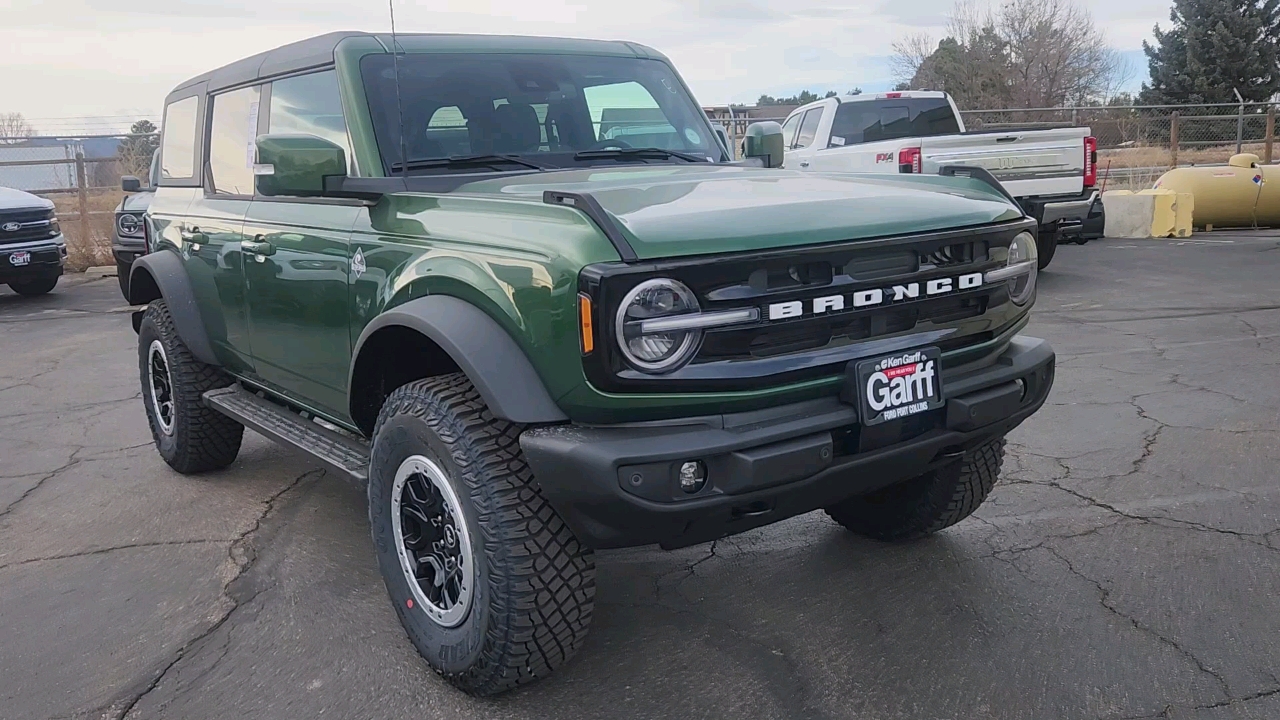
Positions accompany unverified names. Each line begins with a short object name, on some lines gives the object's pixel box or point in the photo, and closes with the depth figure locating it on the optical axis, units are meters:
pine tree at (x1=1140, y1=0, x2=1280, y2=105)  38.59
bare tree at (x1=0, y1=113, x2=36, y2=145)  20.22
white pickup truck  9.82
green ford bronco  2.55
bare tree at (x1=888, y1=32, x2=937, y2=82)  45.69
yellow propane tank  14.55
